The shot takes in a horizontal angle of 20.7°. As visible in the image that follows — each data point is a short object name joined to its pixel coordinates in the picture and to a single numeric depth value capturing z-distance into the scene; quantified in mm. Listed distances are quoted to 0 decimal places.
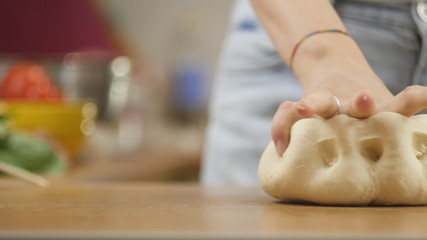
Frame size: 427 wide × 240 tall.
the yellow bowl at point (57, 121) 2252
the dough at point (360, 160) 969
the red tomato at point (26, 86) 2497
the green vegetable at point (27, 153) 1688
